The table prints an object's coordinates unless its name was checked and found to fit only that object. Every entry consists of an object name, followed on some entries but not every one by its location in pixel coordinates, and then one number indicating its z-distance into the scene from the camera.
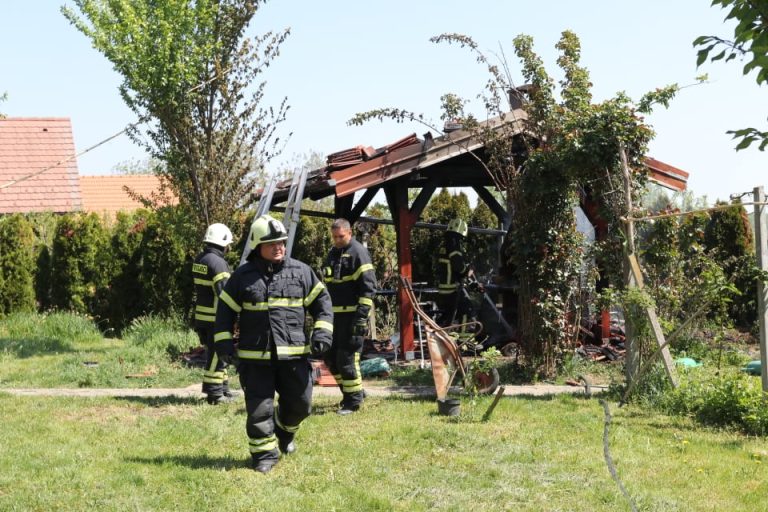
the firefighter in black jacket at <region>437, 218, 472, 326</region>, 13.27
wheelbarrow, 9.10
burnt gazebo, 12.08
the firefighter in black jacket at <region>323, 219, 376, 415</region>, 9.09
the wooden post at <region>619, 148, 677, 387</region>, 8.92
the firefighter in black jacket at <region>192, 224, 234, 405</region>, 9.55
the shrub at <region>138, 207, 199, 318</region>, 16.03
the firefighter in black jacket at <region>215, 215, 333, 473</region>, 6.86
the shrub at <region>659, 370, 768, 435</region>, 8.05
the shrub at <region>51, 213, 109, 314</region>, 17.33
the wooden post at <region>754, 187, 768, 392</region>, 8.35
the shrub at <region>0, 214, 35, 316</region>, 17.41
